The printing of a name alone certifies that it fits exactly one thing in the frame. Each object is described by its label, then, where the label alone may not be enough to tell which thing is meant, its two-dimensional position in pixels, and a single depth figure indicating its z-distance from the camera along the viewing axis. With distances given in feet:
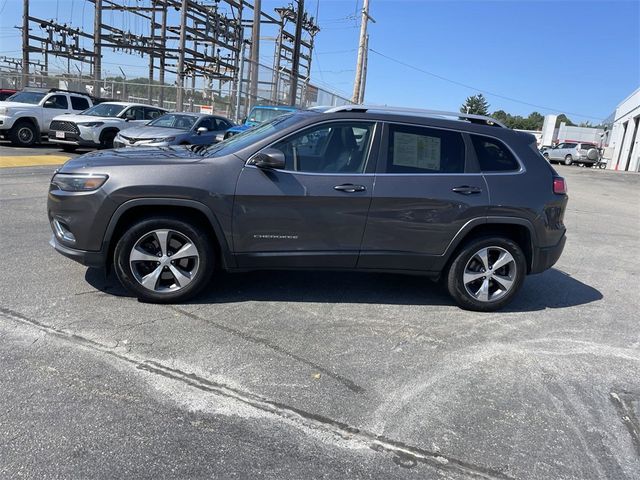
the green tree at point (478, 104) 397.64
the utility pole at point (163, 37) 119.96
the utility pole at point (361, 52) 89.61
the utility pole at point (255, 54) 68.80
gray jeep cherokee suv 13.98
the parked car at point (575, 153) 127.85
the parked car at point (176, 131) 43.34
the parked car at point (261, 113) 52.52
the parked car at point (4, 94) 69.27
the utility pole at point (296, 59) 85.17
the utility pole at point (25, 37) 116.16
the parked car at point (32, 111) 52.34
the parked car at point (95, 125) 51.52
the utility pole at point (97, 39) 110.53
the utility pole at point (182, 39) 98.57
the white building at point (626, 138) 117.67
